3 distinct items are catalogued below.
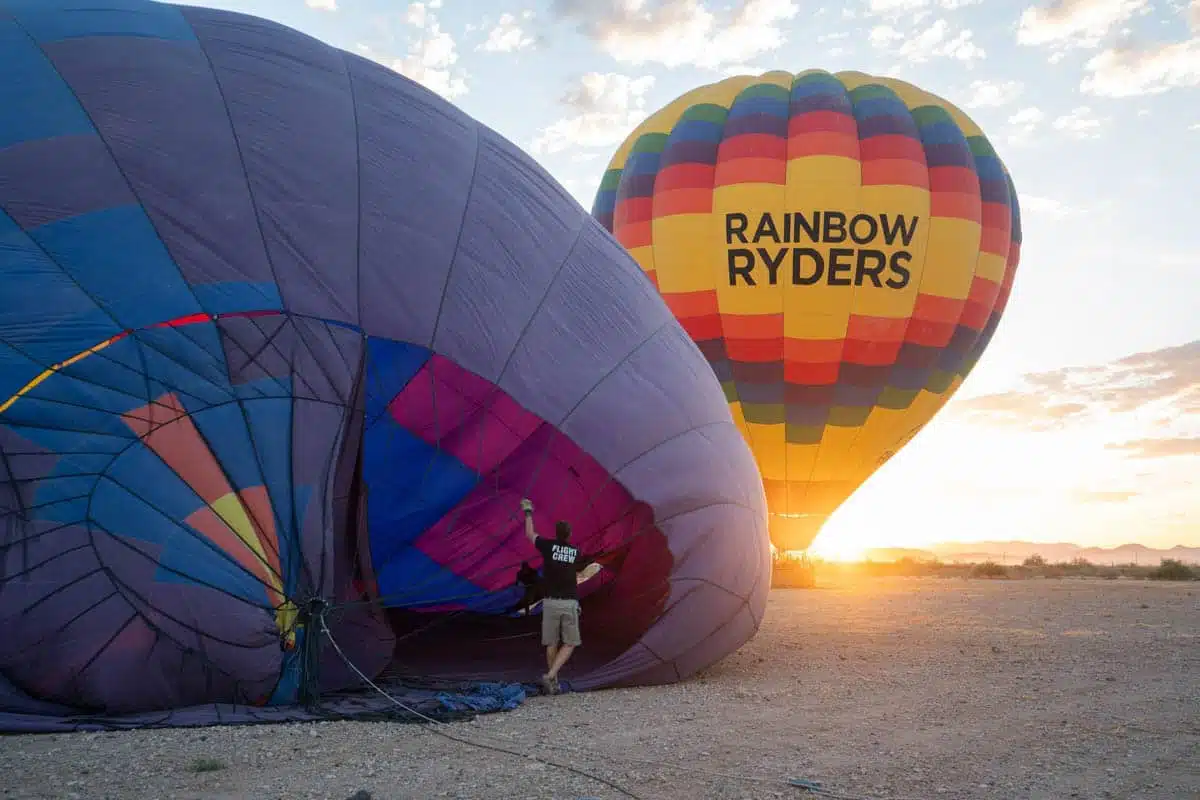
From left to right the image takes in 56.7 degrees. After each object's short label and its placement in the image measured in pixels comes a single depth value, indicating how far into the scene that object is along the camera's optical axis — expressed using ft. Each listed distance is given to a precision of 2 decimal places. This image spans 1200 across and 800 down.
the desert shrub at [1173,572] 90.73
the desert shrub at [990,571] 100.32
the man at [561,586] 21.99
